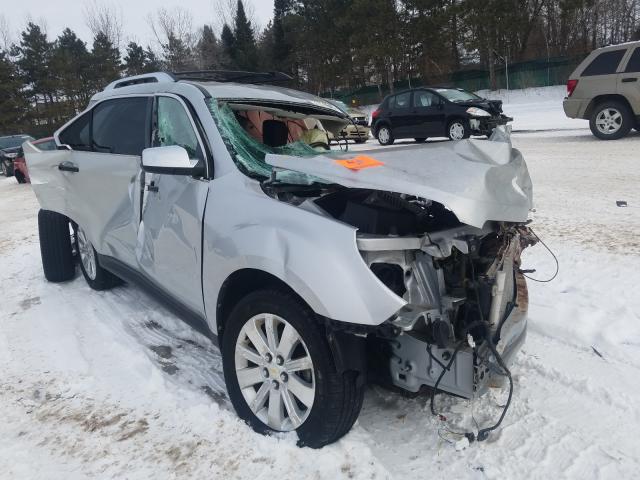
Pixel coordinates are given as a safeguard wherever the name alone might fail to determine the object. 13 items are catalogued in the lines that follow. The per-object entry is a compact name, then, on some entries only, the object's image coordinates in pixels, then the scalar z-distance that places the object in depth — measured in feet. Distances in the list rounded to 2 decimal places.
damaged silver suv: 7.39
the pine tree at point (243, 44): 166.81
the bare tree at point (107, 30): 168.14
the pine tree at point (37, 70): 164.25
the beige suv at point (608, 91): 35.45
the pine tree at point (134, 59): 174.95
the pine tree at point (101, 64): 161.68
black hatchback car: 46.50
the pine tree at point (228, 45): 179.03
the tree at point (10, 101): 156.76
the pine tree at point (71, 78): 159.02
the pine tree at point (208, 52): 191.01
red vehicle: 54.44
